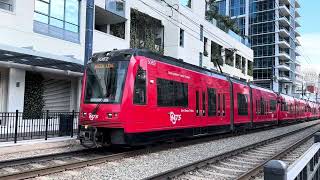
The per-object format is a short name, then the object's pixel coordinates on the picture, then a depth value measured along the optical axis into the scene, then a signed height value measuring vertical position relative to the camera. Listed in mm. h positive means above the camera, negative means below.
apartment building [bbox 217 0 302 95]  93000 +18102
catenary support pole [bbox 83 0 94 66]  16750 +3149
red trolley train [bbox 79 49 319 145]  13031 +424
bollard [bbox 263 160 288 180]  3459 -491
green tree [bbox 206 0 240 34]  58034 +13706
